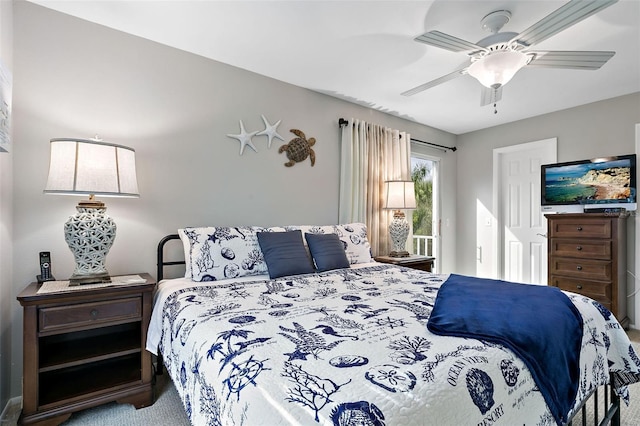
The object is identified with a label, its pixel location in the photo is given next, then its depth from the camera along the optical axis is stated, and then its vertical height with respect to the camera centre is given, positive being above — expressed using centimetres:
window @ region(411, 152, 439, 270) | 473 +11
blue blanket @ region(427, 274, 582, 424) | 108 -43
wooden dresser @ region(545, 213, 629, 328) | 307 -44
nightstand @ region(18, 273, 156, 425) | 162 -82
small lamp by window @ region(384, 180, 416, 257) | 358 +9
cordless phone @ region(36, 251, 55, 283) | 190 -34
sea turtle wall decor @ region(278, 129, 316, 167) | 310 +65
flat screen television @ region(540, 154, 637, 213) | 325 +32
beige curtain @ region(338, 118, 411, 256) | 352 +51
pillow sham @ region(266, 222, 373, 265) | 285 -23
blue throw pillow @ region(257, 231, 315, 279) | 227 -31
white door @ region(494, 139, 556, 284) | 408 +2
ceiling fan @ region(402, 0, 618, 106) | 172 +97
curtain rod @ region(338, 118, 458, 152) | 348 +101
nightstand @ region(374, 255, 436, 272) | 331 -52
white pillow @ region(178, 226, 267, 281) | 216 -29
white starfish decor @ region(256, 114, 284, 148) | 293 +78
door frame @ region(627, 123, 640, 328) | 323 -56
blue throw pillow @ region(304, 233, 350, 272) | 253 -32
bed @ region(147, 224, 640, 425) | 77 -46
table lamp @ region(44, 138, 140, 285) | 175 +15
